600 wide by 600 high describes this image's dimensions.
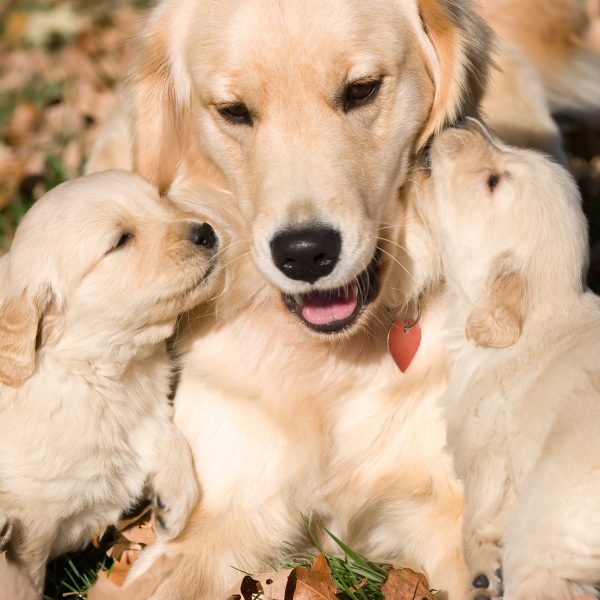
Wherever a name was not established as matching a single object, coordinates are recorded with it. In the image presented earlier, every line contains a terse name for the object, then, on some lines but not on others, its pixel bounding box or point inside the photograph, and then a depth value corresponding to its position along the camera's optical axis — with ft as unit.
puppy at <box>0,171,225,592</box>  9.59
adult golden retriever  9.55
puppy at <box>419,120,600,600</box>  8.28
